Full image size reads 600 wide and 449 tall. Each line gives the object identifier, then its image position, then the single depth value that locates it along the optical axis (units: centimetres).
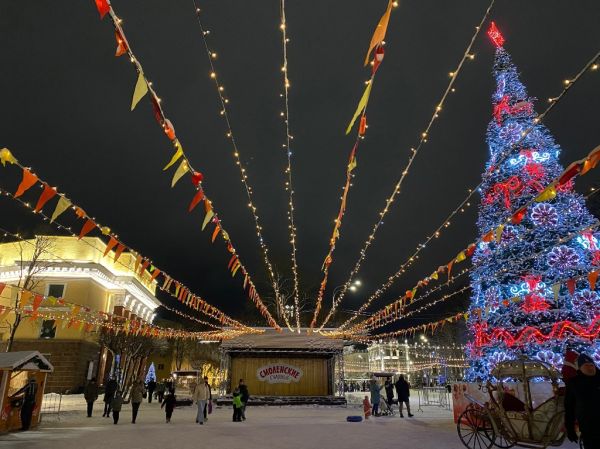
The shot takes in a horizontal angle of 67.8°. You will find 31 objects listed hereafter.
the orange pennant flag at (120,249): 1100
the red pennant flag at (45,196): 832
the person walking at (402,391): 1614
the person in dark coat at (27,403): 1137
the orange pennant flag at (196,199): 870
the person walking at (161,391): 2571
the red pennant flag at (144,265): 1264
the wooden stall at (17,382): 1084
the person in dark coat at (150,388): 2445
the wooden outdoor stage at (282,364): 2188
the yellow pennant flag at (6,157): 764
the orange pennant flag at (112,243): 1049
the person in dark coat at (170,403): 1391
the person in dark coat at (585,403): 482
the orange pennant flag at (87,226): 1008
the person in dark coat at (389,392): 1805
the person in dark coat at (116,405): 1330
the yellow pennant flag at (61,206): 858
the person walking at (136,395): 1388
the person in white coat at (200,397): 1334
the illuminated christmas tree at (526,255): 1623
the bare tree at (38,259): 2871
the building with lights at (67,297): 2989
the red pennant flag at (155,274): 1386
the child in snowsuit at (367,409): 1579
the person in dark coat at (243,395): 1459
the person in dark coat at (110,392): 1558
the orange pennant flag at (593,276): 918
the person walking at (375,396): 1709
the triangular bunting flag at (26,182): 791
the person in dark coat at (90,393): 1553
